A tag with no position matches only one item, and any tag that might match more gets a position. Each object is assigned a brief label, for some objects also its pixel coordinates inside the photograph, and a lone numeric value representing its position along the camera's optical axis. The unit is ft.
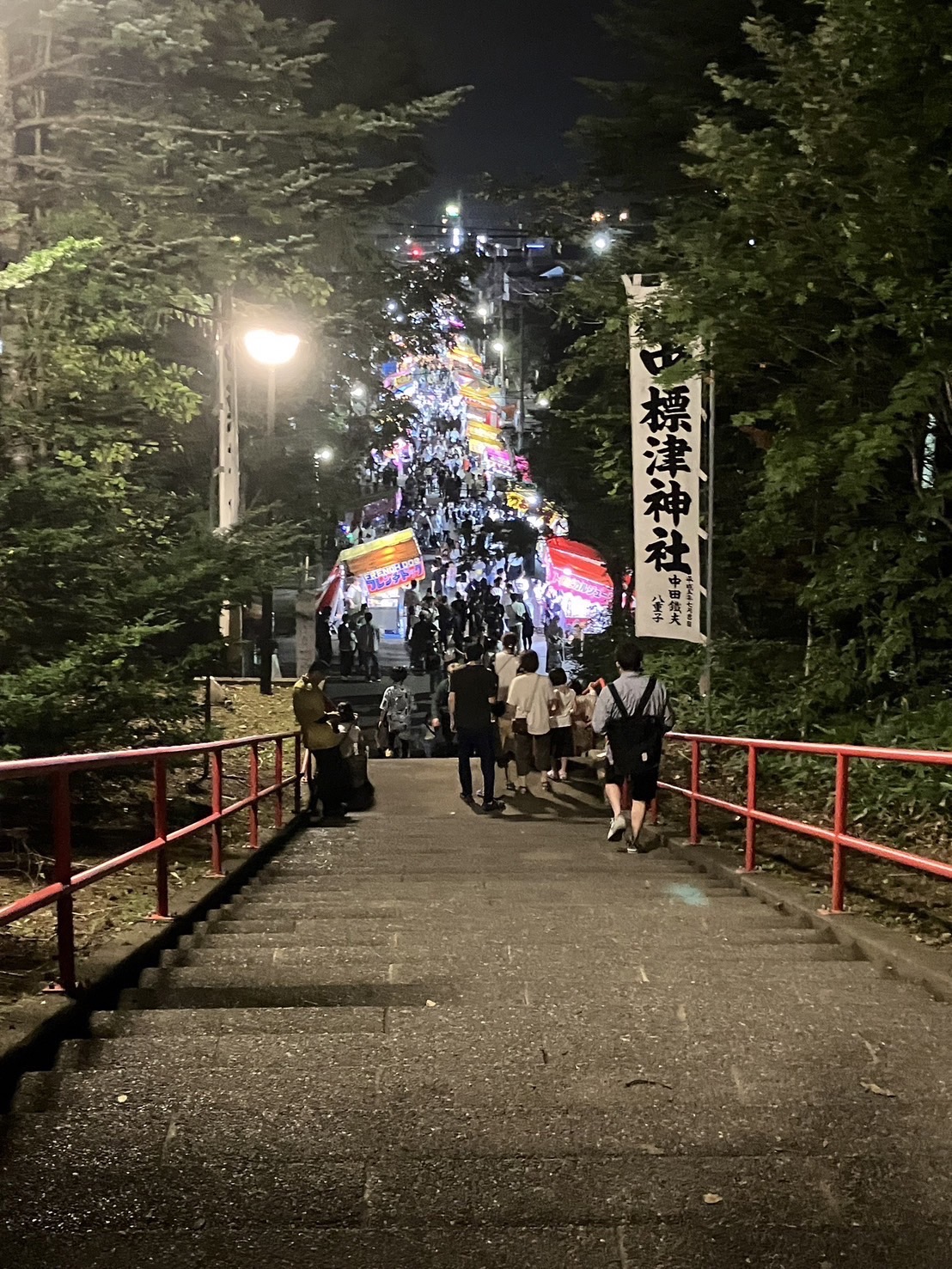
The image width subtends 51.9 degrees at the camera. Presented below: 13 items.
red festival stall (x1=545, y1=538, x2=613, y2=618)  75.05
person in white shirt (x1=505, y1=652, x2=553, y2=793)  37.09
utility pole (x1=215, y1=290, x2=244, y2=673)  34.30
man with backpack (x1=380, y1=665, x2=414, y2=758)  58.29
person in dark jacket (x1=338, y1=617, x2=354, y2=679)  92.32
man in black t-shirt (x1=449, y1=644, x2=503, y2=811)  33.55
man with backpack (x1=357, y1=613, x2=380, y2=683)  90.84
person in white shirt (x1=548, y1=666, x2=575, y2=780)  39.73
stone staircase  7.59
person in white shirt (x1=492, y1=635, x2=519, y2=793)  40.09
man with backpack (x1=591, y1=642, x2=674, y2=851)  25.39
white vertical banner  37.78
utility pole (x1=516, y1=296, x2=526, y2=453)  146.10
